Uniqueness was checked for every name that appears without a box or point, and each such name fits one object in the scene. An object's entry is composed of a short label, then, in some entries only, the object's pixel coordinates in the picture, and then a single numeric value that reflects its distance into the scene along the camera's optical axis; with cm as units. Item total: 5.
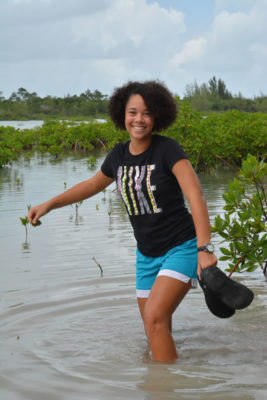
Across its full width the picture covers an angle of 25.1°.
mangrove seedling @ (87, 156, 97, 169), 1481
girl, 303
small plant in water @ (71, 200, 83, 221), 820
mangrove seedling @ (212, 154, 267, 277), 420
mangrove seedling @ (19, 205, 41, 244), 647
